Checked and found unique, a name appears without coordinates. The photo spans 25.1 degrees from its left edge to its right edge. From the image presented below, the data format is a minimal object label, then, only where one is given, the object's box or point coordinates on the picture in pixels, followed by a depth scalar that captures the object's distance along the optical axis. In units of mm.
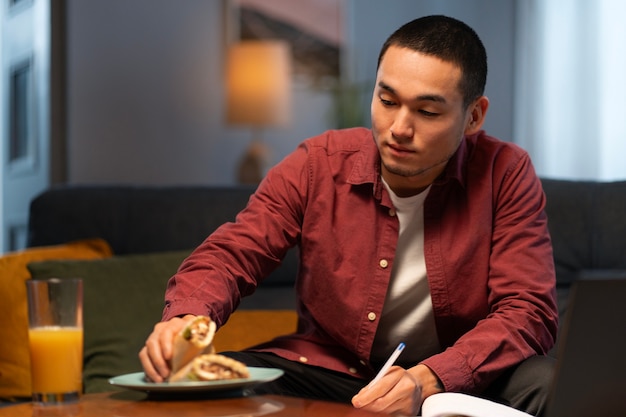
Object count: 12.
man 1895
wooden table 1556
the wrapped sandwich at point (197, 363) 1595
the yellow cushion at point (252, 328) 2479
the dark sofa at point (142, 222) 2595
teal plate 1577
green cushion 2359
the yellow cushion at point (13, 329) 2337
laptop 1431
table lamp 4508
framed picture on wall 4887
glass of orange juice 1598
